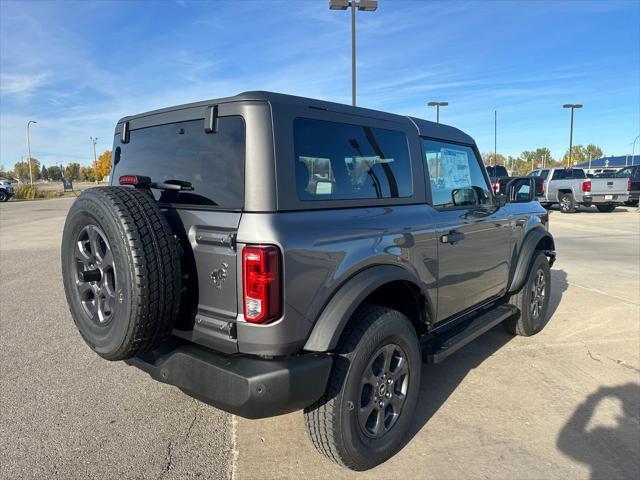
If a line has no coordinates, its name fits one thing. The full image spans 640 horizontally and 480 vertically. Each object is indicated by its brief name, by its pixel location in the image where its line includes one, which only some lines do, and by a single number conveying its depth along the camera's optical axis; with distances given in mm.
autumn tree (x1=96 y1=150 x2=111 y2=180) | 81894
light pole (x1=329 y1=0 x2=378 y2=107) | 13438
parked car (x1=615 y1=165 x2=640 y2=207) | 18728
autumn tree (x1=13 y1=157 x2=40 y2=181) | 106562
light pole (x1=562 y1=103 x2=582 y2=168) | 39934
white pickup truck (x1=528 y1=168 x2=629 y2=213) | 18141
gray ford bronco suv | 2199
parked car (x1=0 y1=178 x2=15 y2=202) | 33594
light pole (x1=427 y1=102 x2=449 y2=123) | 33000
